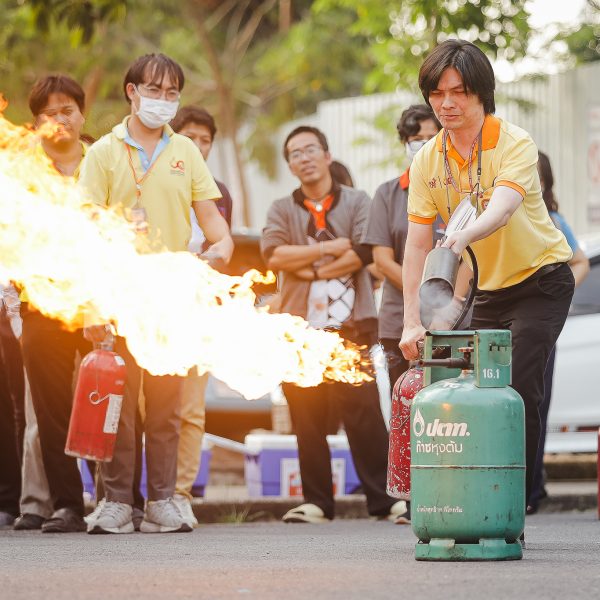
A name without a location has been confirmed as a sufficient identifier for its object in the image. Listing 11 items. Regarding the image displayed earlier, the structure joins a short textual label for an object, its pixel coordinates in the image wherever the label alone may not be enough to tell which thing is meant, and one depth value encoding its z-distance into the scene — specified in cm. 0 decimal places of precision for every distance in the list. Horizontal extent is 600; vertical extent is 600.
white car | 2416
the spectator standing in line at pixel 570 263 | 1964
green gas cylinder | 1207
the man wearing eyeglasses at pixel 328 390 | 1834
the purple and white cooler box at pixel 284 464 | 2117
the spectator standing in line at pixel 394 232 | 1766
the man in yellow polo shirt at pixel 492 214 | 1300
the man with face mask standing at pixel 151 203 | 1605
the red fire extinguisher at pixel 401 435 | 1410
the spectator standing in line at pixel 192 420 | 1798
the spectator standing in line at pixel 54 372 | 1633
